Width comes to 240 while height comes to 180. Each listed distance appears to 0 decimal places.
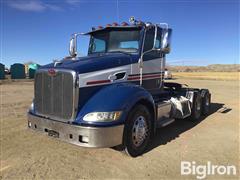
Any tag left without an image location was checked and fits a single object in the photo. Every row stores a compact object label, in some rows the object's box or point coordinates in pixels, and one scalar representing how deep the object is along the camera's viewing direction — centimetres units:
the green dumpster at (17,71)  2726
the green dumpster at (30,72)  2812
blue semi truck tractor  317
